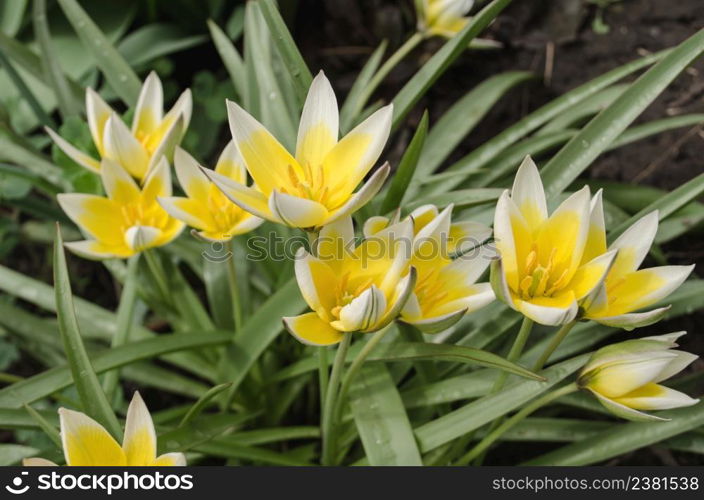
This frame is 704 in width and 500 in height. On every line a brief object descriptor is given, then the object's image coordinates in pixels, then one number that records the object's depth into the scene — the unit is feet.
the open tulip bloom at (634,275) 1.59
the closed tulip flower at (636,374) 1.57
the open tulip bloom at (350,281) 1.52
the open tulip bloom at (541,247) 1.58
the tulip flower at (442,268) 1.58
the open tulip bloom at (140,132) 1.77
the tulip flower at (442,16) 2.04
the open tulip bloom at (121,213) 1.76
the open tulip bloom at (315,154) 1.61
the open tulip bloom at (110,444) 1.57
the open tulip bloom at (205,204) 1.74
